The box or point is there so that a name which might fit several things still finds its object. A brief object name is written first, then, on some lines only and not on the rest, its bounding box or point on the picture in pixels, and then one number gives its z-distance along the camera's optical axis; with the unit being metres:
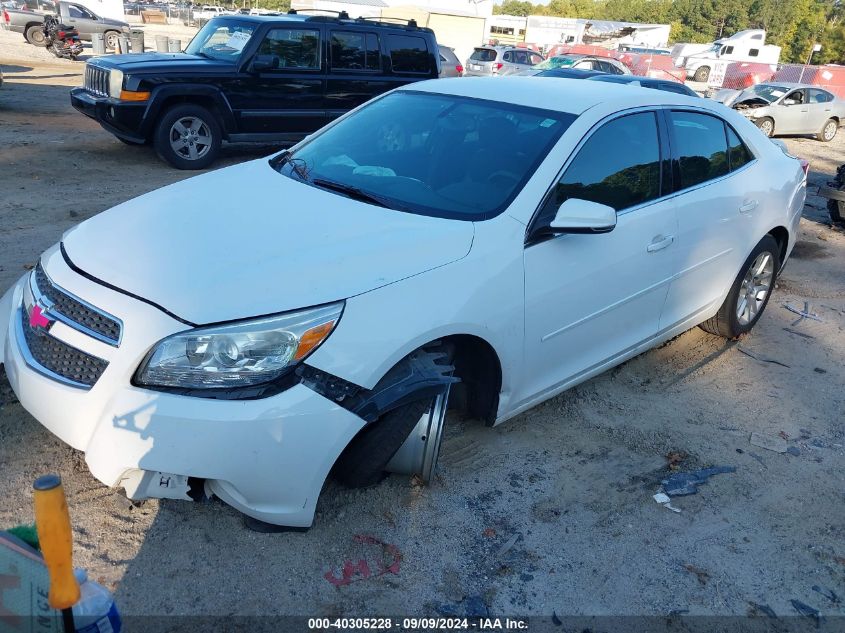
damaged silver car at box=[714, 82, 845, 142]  17.67
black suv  8.46
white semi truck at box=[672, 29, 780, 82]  40.96
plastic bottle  1.62
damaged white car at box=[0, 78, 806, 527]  2.38
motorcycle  22.12
